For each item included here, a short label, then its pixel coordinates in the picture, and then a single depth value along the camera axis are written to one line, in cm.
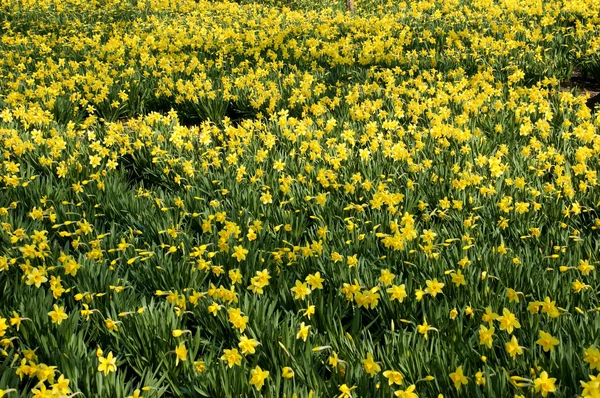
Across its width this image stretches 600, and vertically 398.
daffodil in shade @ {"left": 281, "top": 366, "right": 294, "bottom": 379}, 202
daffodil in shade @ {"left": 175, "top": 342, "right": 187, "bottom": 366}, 213
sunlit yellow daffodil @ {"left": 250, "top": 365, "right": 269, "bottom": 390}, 196
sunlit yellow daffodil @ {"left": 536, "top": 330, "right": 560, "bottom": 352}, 192
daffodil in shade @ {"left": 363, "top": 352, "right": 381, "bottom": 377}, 194
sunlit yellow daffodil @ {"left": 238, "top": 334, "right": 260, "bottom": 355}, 210
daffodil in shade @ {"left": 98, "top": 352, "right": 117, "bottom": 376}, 204
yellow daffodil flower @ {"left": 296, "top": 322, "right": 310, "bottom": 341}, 218
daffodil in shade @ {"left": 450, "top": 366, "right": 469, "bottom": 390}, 189
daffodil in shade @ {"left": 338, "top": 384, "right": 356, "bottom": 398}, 191
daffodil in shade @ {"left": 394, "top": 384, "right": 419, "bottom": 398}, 184
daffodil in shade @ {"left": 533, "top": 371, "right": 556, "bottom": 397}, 179
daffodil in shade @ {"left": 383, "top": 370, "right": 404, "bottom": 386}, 194
